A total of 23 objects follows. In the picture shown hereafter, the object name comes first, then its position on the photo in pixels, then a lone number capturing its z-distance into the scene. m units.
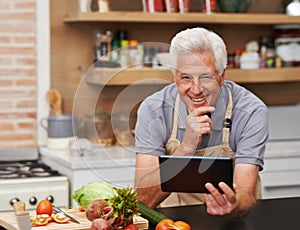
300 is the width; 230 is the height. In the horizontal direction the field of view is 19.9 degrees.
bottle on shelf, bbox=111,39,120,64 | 4.58
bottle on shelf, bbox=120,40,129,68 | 4.92
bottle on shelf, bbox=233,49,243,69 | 5.57
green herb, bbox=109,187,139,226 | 2.49
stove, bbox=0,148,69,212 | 4.48
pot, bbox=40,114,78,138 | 5.19
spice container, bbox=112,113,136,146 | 3.02
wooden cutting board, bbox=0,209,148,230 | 2.62
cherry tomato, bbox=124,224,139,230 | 2.50
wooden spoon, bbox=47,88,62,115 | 5.26
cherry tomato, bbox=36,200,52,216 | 2.75
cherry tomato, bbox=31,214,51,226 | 2.64
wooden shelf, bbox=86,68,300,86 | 3.60
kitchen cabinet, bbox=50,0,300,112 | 5.17
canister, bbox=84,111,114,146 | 3.05
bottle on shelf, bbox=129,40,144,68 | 5.05
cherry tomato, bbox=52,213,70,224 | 2.68
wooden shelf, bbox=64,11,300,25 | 5.05
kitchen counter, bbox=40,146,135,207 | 3.04
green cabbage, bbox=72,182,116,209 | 2.83
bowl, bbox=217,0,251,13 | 5.42
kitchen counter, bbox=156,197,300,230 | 2.83
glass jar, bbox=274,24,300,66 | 5.64
